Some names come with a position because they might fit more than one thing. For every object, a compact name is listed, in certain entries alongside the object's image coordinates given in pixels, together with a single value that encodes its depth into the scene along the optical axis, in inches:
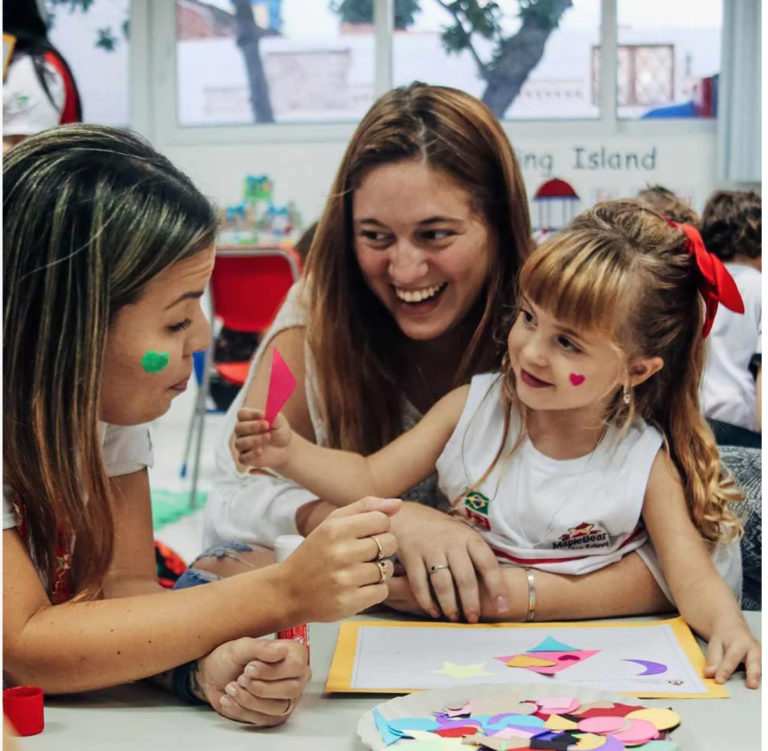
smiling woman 60.7
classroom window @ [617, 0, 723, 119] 230.5
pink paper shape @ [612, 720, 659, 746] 34.7
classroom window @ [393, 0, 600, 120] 234.1
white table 35.9
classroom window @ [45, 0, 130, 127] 243.6
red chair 153.5
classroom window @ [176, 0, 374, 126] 238.7
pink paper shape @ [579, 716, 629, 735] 35.5
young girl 52.4
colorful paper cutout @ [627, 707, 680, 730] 36.0
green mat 143.9
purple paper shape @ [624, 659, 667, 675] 42.8
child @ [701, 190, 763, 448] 107.0
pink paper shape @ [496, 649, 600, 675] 42.6
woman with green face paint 37.4
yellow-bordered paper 41.1
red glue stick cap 35.9
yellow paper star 42.2
